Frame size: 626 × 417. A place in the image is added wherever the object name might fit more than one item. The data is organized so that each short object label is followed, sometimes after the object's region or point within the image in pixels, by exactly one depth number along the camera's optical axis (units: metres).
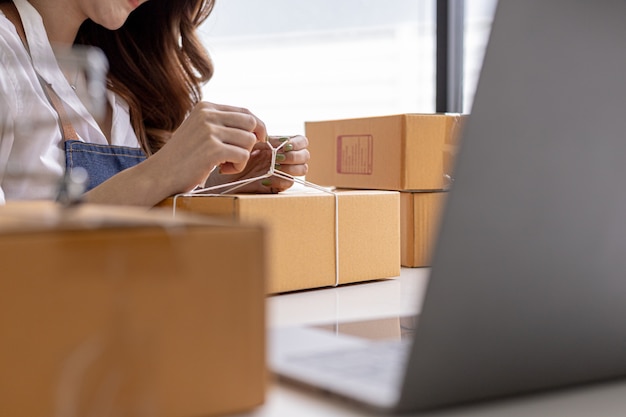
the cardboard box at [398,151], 1.15
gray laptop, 0.36
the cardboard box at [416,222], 1.13
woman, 0.95
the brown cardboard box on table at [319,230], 0.82
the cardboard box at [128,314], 0.35
